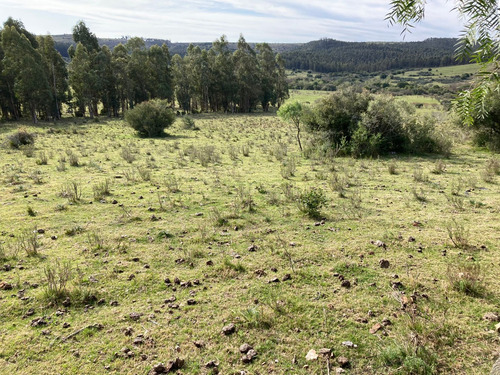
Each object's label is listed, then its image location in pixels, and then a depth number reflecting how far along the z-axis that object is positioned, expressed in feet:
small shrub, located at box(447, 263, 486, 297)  13.70
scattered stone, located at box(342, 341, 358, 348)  11.21
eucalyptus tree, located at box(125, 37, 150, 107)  144.46
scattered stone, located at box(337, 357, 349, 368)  10.44
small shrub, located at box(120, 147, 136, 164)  51.27
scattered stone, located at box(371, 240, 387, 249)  18.58
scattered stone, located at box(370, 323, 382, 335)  11.84
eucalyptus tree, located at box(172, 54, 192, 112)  160.25
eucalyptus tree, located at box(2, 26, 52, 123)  102.42
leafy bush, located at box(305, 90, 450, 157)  54.70
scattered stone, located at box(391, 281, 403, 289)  14.51
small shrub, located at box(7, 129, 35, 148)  64.44
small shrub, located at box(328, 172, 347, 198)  31.21
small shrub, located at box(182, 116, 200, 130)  108.06
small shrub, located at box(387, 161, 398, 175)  40.63
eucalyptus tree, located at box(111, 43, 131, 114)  138.72
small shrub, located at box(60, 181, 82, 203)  28.81
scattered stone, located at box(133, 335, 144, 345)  11.62
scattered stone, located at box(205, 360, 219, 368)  10.57
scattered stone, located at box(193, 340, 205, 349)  11.46
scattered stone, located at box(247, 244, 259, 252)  19.05
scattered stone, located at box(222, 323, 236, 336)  12.08
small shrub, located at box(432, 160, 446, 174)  39.64
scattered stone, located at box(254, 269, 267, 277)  16.24
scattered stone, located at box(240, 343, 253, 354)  11.17
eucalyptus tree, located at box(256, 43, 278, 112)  174.70
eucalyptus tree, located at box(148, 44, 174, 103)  153.48
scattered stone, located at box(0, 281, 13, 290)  14.76
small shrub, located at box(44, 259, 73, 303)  13.94
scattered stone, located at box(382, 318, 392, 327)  12.14
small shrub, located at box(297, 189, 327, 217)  24.31
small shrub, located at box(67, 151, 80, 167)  47.83
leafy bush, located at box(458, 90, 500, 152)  53.02
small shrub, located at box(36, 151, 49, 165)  48.43
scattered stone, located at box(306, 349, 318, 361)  10.71
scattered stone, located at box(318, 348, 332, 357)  10.89
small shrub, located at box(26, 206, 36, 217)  25.20
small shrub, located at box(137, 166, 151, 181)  37.90
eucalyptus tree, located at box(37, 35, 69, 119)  126.00
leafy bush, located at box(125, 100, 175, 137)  88.74
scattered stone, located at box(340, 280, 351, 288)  14.76
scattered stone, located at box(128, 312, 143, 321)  13.02
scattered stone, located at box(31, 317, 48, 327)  12.49
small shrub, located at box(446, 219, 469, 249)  17.99
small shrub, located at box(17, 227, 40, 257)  18.06
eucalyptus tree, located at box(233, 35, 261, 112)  166.91
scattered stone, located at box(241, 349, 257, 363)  10.75
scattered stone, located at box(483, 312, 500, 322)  12.02
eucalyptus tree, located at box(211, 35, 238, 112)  166.91
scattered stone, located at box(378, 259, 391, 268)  16.37
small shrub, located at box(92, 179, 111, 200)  30.50
